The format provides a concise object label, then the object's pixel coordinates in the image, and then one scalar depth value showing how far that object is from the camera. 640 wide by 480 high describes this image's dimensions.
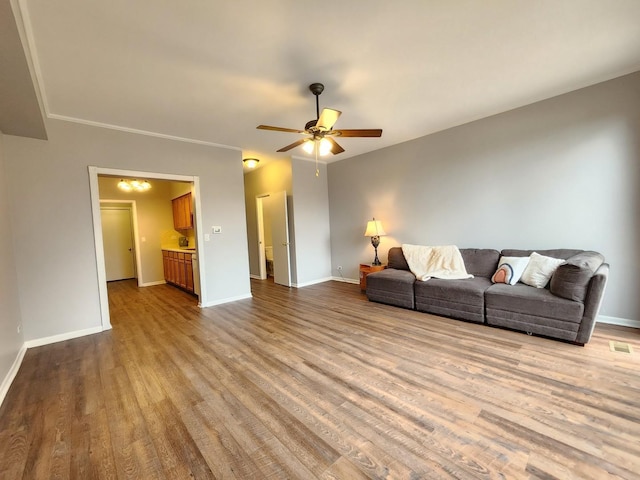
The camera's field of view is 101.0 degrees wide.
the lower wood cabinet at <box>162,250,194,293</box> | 5.28
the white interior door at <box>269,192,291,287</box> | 5.61
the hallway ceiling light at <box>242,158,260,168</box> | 5.50
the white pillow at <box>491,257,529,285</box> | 3.25
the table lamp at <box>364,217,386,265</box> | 4.90
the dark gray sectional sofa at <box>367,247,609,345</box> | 2.54
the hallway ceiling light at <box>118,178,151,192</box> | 5.84
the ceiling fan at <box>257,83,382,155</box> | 2.53
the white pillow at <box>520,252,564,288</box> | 3.00
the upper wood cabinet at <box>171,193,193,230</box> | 5.84
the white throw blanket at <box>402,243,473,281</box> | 3.78
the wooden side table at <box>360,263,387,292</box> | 4.79
